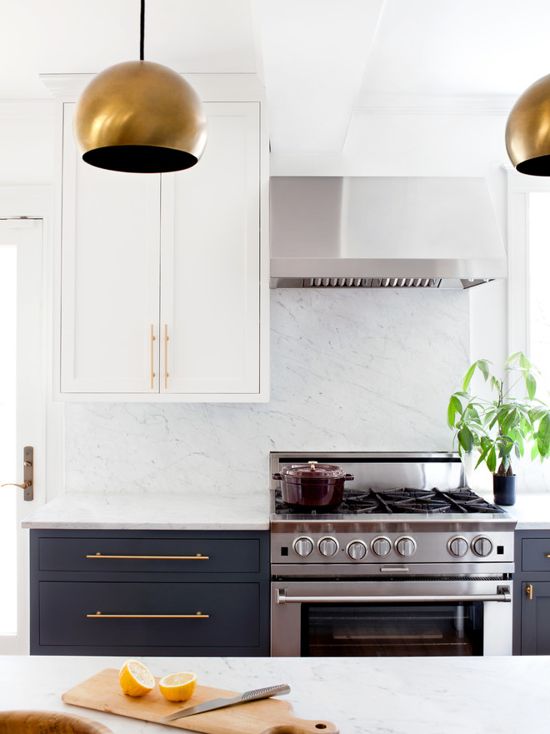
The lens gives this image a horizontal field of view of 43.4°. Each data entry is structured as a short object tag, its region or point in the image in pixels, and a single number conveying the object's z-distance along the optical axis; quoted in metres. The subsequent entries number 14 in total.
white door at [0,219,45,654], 3.26
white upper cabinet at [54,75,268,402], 2.78
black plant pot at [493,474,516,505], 2.85
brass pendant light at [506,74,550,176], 1.05
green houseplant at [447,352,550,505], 2.84
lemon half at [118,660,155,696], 1.18
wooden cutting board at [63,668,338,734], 1.08
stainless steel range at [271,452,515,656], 2.48
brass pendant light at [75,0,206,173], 1.08
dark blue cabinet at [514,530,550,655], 2.54
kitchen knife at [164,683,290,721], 1.13
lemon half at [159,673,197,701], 1.17
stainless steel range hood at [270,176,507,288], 2.63
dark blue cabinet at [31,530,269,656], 2.53
